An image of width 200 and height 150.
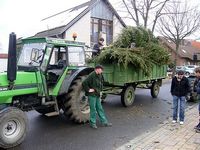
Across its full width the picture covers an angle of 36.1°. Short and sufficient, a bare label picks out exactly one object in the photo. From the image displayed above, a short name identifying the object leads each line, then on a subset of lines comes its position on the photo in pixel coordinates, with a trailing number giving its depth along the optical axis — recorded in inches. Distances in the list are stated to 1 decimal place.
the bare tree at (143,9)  1213.7
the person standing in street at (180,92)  341.4
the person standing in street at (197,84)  312.2
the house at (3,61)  787.6
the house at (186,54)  2458.2
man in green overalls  327.3
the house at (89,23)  1077.6
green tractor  256.8
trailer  440.6
